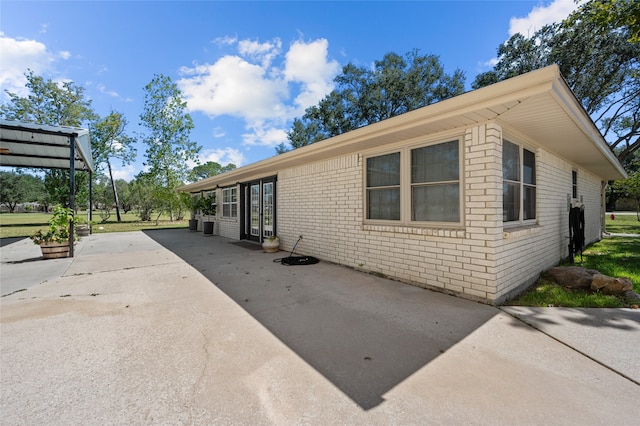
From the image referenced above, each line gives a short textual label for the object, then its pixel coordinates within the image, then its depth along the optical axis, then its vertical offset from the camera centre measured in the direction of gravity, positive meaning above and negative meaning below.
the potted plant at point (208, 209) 13.04 +0.14
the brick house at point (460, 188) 3.45 +0.40
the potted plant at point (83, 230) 12.64 -0.83
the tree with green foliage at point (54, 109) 18.25 +7.75
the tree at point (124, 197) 40.63 +2.40
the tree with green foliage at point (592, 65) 12.87 +7.41
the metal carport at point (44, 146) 6.47 +2.04
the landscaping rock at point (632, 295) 3.58 -1.18
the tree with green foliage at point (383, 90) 19.30 +8.95
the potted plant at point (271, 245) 7.58 -0.95
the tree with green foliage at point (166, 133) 21.45 +6.55
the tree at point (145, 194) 21.86 +1.86
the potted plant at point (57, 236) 6.88 -0.61
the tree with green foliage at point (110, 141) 21.77 +6.19
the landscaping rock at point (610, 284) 3.78 -1.09
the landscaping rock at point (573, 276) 4.09 -1.07
